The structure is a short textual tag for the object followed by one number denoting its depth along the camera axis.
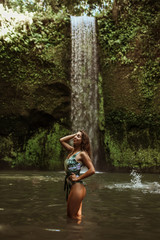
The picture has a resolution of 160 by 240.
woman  4.57
